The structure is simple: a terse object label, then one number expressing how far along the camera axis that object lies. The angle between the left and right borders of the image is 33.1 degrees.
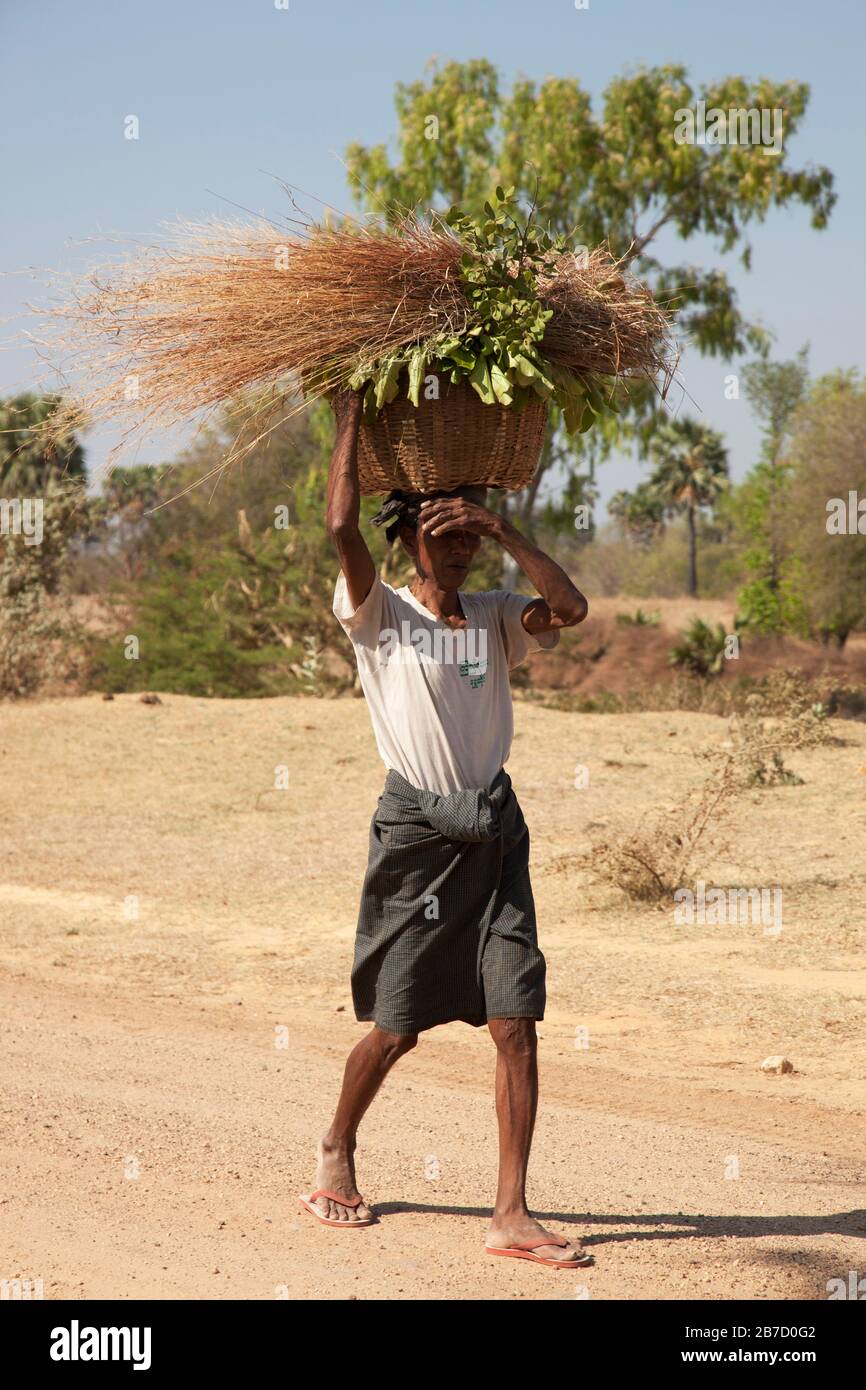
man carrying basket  3.83
